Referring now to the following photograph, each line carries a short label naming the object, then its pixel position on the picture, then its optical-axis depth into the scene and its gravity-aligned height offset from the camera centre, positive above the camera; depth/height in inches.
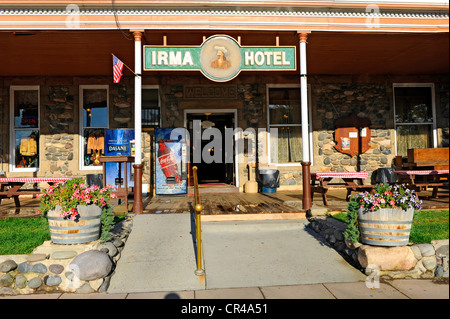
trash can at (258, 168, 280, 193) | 342.3 -13.7
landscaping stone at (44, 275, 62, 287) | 138.9 -48.1
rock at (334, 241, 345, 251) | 168.1 -42.4
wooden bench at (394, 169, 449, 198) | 267.6 -12.2
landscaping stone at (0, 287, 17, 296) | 135.4 -51.2
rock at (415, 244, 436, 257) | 149.6 -40.1
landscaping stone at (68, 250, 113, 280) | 138.4 -42.1
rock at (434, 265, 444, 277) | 147.3 -49.5
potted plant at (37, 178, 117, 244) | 150.5 -19.8
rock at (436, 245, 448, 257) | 147.4 -40.6
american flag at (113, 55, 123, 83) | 234.3 +74.3
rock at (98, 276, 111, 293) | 138.1 -50.6
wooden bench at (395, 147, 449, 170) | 285.3 +6.2
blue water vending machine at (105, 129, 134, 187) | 345.1 +29.6
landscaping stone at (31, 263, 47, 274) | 140.6 -43.2
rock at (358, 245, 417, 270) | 145.4 -42.4
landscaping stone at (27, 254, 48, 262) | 141.6 -38.5
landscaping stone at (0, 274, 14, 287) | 137.0 -47.0
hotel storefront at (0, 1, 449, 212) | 310.7 +72.1
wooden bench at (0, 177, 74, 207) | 247.4 -10.8
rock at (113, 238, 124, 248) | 168.6 -39.0
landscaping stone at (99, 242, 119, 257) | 156.4 -39.2
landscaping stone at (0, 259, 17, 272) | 138.9 -41.3
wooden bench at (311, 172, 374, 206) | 249.9 -13.1
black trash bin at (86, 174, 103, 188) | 337.8 -9.9
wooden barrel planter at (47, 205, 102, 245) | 150.9 -26.9
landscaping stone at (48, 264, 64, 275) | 140.7 -43.3
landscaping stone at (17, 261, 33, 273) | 140.6 -42.4
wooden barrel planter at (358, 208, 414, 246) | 147.0 -28.0
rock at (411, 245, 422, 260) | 148.7 -40.7
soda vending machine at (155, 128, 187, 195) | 336.8 +3.7
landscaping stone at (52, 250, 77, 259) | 144.2 -38.2
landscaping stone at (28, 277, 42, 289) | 137.9 -48.4
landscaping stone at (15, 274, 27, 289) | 137.9 -47.8
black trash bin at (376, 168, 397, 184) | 353.4 -10.8
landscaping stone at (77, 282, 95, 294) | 137.1 -51.4
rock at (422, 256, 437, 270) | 148.3 -45.6
